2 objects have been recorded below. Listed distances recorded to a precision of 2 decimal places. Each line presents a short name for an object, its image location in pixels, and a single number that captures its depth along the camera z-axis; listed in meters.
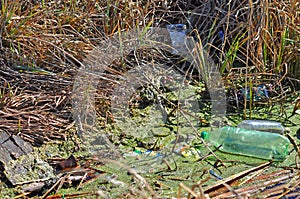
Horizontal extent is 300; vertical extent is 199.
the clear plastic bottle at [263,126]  2.70
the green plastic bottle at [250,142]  2.51
